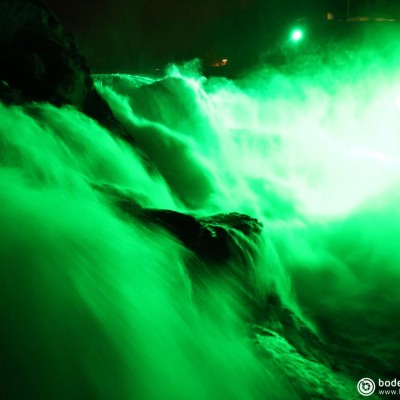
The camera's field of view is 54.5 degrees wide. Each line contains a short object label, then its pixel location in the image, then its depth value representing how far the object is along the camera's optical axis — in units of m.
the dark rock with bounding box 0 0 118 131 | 7.39
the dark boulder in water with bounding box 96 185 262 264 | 5.42
